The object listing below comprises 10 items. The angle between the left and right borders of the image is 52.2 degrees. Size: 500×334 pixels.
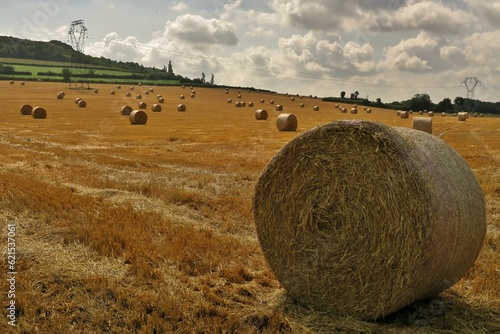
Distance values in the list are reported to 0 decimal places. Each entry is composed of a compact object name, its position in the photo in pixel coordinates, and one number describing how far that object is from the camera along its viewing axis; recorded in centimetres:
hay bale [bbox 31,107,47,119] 3934
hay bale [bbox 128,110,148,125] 3516
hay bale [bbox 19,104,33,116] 4191
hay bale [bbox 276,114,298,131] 3159
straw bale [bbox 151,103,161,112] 4878
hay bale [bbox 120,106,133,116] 4434
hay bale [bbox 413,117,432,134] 2988
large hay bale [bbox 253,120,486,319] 556
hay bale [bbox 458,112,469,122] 5125
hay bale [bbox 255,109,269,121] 4259
